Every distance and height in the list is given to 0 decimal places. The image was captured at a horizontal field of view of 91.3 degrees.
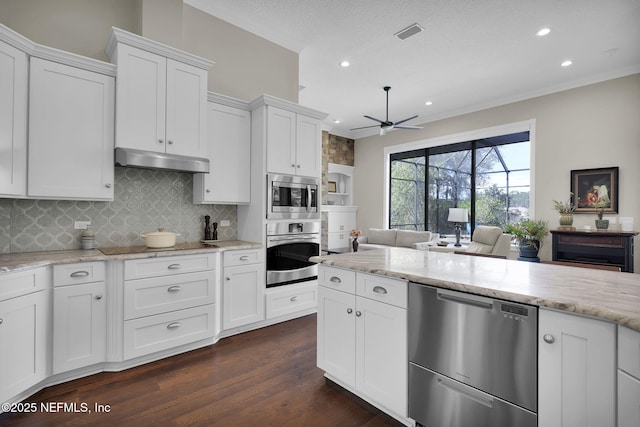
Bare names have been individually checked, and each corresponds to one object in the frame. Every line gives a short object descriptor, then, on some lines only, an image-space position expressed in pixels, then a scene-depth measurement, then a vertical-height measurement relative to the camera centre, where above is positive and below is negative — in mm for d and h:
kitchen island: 1110 -493
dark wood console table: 4160 -413
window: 5773 +701
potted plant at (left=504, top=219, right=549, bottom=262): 5012 -314
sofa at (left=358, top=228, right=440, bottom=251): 6096 -489
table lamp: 6070 -1
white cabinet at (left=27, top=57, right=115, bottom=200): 2283 +613
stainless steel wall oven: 3326 -410
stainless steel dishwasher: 1313 -669
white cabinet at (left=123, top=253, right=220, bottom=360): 2412 -741
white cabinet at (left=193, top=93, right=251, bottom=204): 3148 +613
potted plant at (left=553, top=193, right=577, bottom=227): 4801 +111
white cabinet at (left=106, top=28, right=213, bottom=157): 2525 +1009
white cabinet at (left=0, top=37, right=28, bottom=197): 2078 +621
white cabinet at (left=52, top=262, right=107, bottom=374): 2158 -738
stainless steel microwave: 3320 +196
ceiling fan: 5300 +1544
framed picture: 4555 +431
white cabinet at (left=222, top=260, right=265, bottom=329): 2994 -801
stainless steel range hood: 2502 +446
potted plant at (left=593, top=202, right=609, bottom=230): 4445 -28
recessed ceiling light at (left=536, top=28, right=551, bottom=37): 3537 +2119
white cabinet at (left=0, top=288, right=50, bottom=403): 1824 -810
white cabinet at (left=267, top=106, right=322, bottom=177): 3346 +800
